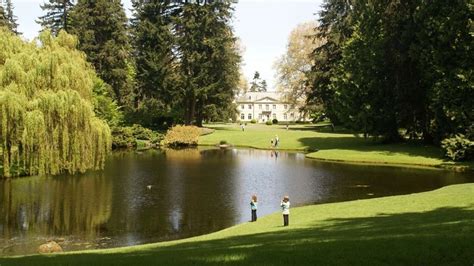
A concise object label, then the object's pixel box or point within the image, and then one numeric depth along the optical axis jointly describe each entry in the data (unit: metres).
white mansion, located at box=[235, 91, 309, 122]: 147.25
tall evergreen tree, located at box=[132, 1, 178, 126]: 69.81
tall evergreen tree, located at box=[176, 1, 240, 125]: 68.94
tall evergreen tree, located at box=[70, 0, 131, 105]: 66.12
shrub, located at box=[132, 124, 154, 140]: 65.38
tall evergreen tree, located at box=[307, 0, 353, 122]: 65.00
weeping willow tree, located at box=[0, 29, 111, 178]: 30.89
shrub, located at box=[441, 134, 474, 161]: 40.03
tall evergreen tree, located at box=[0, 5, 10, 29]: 72.73
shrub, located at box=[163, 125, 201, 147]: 64.00
